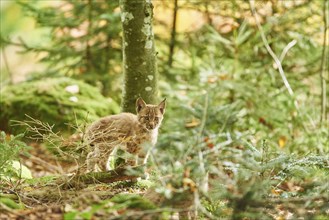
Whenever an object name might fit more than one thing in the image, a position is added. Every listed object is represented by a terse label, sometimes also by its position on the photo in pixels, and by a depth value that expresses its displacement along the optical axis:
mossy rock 18.44
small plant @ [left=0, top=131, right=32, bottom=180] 10.13
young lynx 13.57
